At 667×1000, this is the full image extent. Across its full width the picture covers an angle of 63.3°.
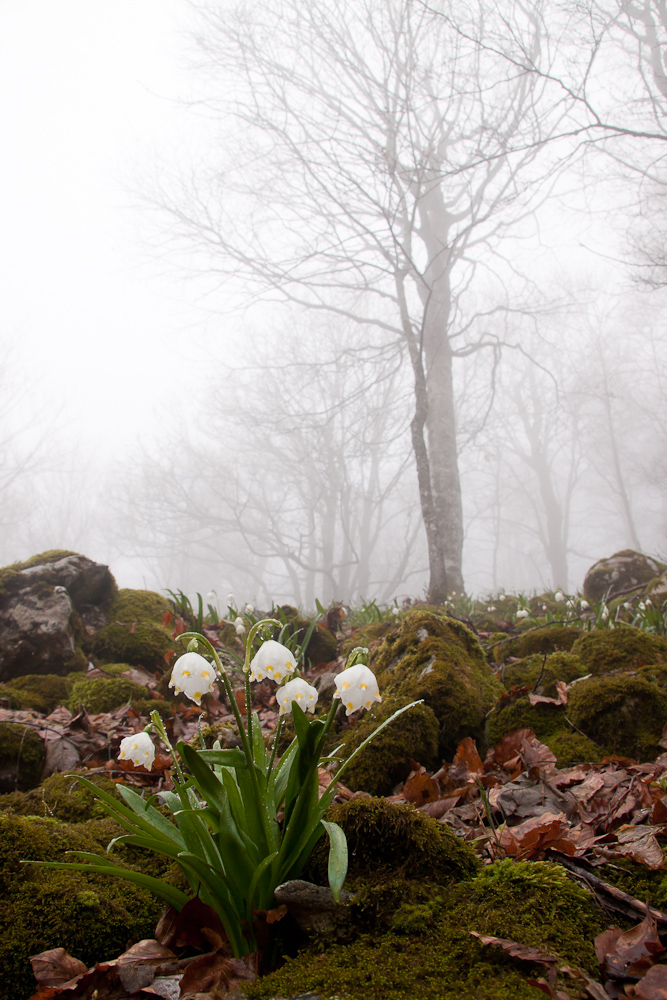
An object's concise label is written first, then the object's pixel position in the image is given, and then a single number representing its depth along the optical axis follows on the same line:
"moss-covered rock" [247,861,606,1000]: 1.06
